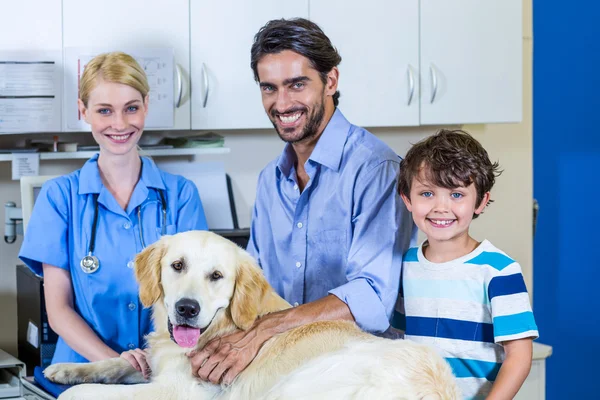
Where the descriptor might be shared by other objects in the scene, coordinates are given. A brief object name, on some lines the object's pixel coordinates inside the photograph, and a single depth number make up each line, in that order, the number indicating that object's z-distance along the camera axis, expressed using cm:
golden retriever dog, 150
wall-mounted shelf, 305
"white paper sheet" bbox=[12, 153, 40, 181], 303
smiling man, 181
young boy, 167
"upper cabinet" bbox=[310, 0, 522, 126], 334
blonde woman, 233
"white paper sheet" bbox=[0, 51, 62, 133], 287
